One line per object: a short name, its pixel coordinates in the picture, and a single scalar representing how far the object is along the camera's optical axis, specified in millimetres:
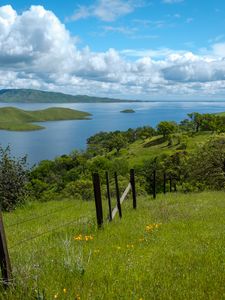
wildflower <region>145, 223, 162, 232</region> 10189
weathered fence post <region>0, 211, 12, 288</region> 5633
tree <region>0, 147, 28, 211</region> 22078
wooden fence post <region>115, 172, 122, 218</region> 13064
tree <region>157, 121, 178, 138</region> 164788
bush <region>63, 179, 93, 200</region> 80569
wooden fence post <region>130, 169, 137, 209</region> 16438
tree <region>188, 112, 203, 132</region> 162625
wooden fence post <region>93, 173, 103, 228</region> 11023
